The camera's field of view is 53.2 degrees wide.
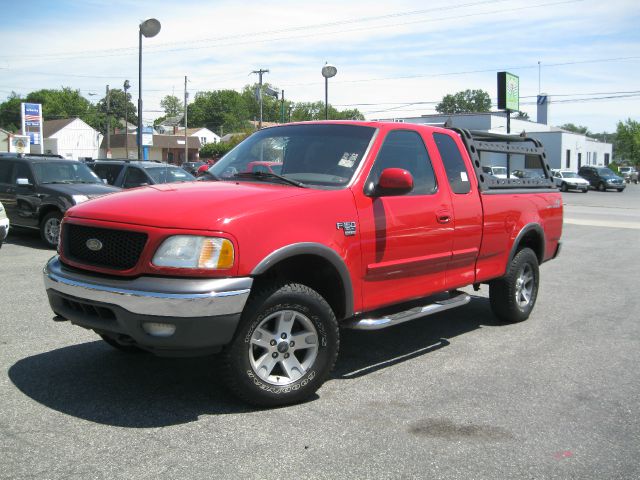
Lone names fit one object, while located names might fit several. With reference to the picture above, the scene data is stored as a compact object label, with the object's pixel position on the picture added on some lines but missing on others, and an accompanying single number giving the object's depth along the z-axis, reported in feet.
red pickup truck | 12.34
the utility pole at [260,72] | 220.02
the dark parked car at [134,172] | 47.70
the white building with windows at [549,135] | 204.23
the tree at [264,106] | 391.24
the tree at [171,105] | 503.85
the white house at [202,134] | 370.53
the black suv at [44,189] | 38.55
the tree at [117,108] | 427.74
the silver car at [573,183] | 144.03
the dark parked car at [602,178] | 151.43
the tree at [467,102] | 486.38
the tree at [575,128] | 602.28
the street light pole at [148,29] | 69.26
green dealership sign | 99.76
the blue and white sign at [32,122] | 176.04
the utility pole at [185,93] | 241.63
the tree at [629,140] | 277.64
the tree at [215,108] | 458.91
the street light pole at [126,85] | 171.59
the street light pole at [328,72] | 70.17
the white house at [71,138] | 300.20
